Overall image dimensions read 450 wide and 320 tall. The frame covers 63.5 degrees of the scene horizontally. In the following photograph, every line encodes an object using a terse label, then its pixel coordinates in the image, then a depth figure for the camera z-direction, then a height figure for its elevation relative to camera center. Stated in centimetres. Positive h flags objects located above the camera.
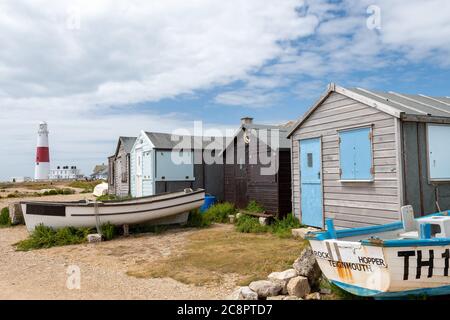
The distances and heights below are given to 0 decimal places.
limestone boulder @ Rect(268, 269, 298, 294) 579 -177
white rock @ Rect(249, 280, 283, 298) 564 -185
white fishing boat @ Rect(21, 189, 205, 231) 1149 -128
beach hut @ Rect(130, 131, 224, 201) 1917 +36
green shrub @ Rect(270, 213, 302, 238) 1126 -181
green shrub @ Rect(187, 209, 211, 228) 1391 -191
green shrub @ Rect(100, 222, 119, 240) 1155 -186
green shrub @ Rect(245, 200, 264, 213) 1377 -142
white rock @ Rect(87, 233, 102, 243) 1109 -199
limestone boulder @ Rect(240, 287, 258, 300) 541 -186
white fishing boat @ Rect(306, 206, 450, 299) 479 -133
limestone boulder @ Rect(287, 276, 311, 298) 562 -183
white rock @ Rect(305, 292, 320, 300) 558 -196
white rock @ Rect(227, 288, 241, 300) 558 -194
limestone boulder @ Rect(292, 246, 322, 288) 598 -164
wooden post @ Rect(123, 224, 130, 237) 1217 -194
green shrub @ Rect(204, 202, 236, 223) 1504 -175
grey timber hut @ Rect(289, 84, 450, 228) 838 +32
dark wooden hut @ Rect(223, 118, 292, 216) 1295 +3
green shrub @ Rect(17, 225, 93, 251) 1061 -195
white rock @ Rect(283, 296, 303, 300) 545 -193
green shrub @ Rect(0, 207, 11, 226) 1580 -197
